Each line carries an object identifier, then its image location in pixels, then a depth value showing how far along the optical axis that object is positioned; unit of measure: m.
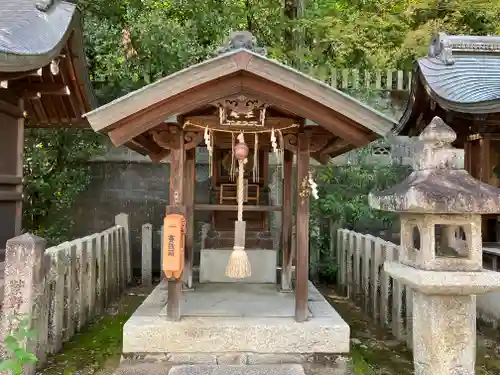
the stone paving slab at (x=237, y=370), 4.69
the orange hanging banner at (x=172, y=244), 5.21
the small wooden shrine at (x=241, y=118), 4.86
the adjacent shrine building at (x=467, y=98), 7.45
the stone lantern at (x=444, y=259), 4.02
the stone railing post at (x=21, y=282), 4.57
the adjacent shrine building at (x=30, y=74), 5.82
